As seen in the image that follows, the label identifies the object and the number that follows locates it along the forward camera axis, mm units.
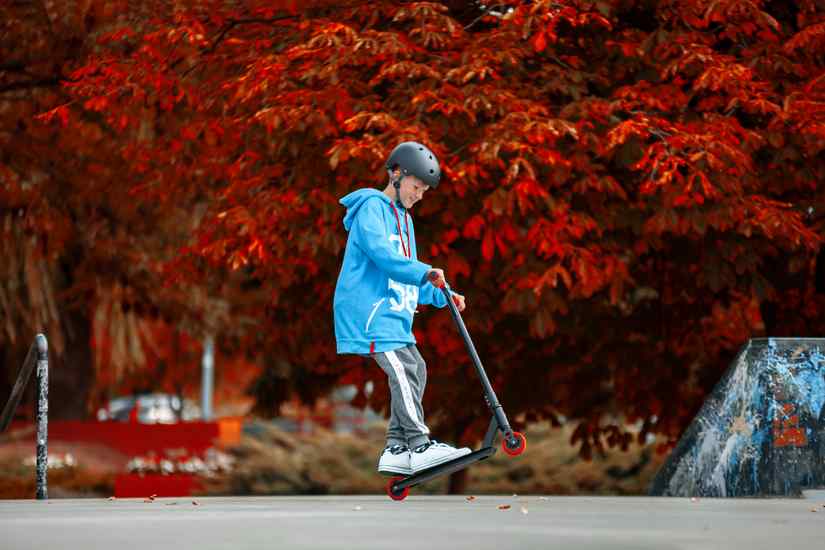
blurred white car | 62406
